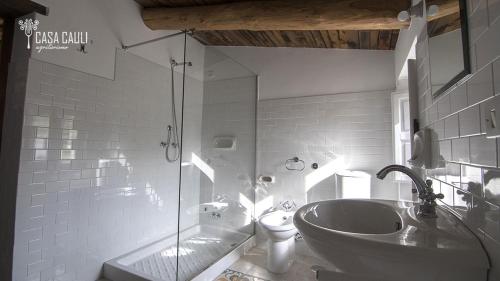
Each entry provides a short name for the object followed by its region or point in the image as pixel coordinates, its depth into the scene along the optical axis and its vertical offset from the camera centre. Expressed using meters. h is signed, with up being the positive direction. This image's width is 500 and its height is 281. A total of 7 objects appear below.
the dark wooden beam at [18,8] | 1.61 +0.99
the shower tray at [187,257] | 2.11 -1.11
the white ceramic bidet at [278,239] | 2.32 -0.89
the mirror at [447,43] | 0.80 +0.46
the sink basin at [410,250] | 0.62 -0.27
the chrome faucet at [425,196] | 0.92 -0.17
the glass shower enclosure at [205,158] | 2.71 -0.09
